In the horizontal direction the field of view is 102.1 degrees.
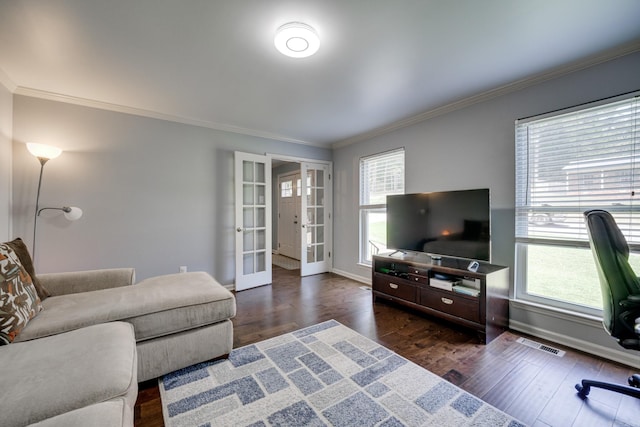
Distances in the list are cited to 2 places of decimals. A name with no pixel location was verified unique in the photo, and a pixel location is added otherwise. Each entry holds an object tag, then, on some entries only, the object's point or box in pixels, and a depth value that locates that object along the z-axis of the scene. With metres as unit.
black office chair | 1.44
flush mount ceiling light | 1.70
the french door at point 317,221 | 4.60
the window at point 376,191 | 3.76
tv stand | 2.29
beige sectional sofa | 0.93
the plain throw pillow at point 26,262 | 1.80
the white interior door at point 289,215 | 6.04
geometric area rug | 1.43
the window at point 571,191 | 1.98
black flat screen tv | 2.51
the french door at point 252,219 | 3.78
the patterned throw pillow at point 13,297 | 1.34
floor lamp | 2.41
